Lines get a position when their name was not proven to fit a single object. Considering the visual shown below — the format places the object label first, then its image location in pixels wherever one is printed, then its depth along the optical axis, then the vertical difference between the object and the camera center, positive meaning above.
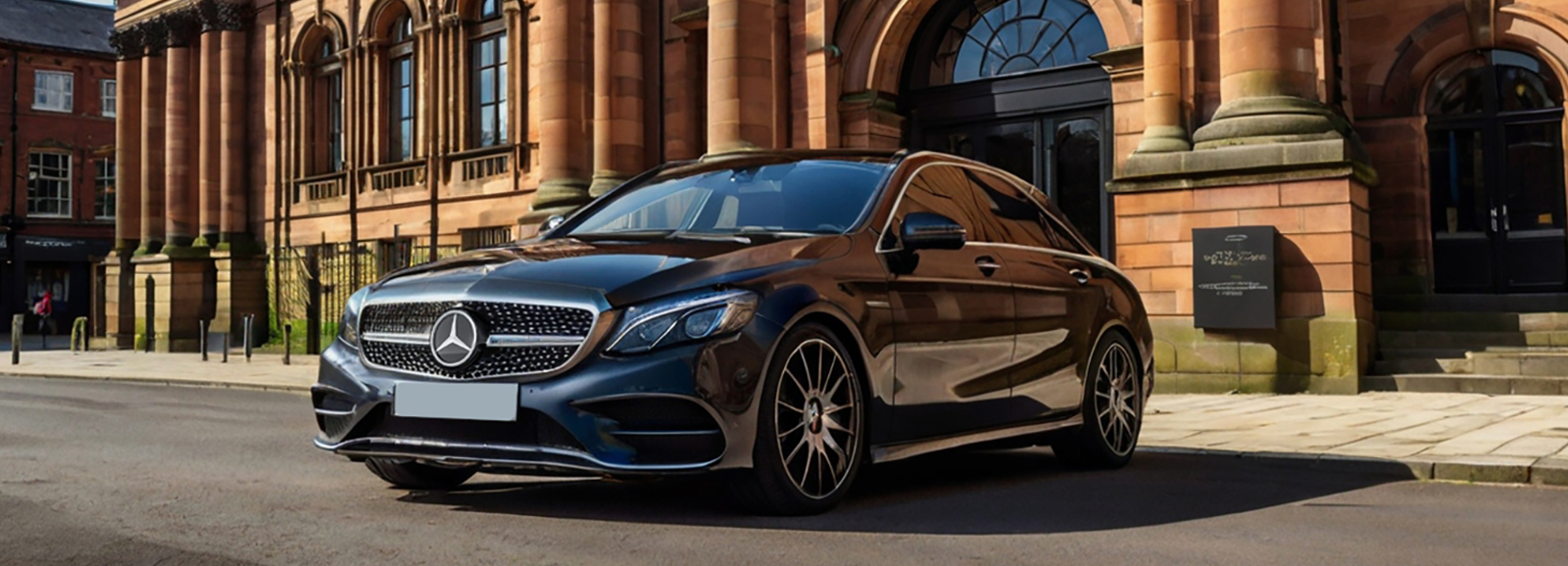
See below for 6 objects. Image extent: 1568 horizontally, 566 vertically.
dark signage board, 14.99 +0.29
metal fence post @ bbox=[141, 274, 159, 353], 34.09 -0.29
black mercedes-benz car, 5.32 -0.12
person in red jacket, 46.52 +0.29
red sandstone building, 15.33 +2.65
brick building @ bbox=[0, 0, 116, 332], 54.09 +6.05
